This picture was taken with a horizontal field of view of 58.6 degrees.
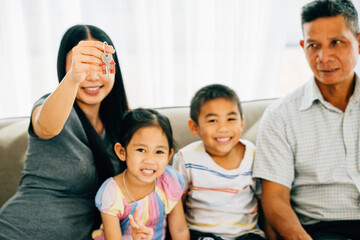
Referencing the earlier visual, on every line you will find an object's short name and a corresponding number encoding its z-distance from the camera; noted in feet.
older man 4.77
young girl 4.33
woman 4.28
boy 4.91
